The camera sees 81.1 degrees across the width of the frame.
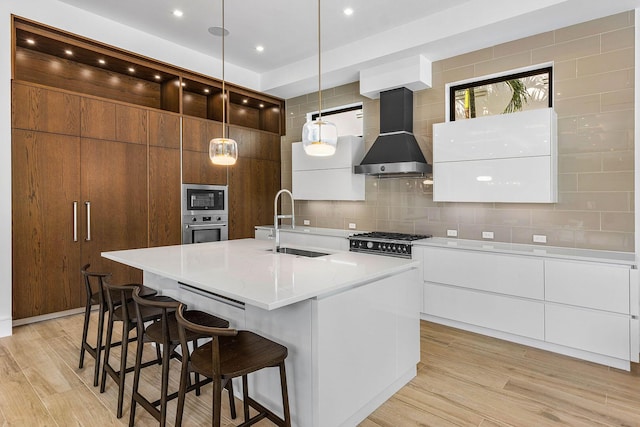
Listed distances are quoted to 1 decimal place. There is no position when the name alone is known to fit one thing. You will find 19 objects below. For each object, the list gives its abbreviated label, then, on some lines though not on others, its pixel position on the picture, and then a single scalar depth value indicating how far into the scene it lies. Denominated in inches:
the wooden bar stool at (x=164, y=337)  73.0
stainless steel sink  118.2
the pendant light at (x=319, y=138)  101.5
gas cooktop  154.0
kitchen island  73.2
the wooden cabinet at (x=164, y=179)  178.1
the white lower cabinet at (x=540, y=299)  107.9
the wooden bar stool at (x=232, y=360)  62.1
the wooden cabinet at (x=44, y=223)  140.2
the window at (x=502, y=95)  144.2
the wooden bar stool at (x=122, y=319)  84.2
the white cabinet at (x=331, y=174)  188.9
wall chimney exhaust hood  162.7
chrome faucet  121.0
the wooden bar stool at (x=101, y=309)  97.7
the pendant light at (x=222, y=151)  118.5
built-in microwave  190.9
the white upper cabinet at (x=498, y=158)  128.6
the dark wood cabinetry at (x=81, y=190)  141.6
